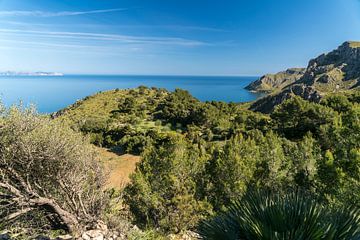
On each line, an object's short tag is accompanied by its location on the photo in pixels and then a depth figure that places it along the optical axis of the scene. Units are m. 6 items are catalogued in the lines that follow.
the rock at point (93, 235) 9.90
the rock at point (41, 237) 9.90
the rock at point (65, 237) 9.91
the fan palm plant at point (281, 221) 4.84
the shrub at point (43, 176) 9.35
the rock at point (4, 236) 9.34
